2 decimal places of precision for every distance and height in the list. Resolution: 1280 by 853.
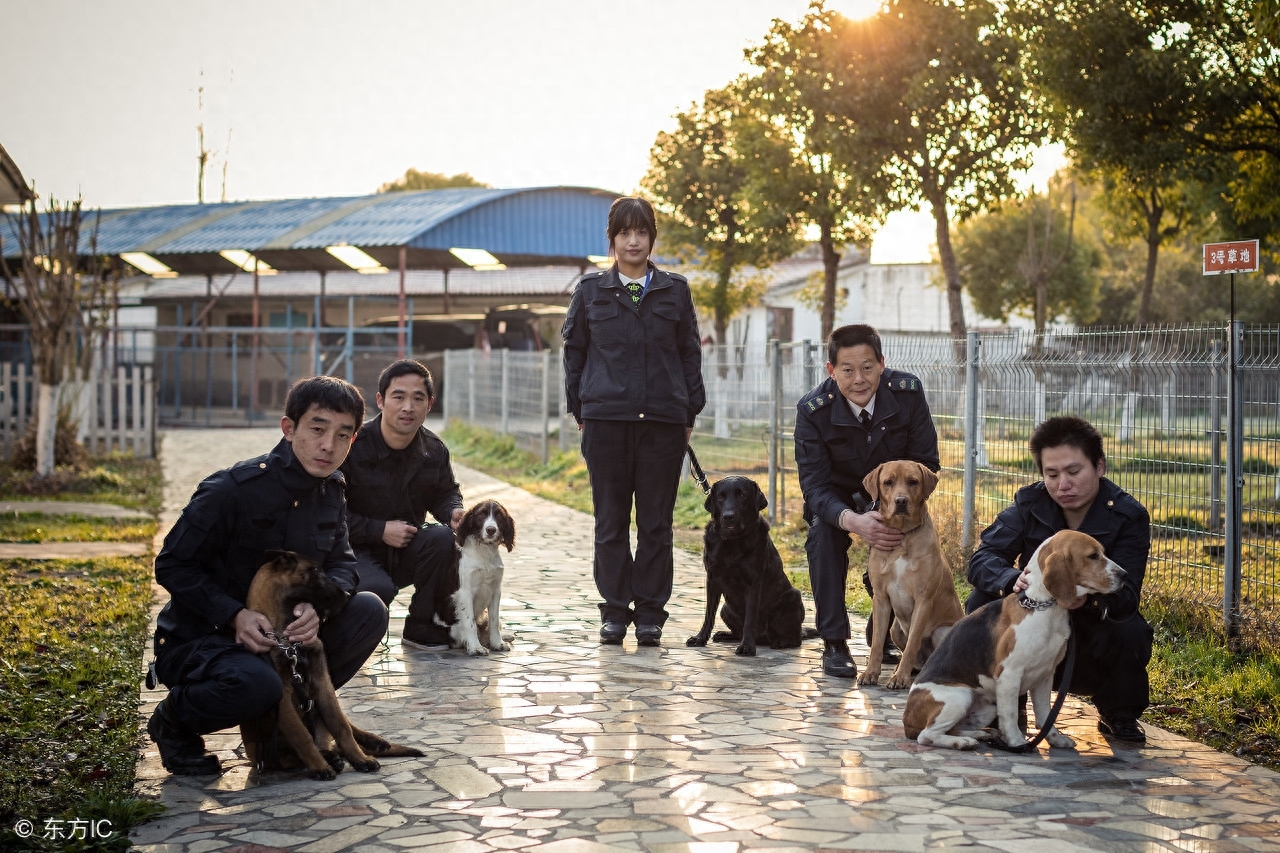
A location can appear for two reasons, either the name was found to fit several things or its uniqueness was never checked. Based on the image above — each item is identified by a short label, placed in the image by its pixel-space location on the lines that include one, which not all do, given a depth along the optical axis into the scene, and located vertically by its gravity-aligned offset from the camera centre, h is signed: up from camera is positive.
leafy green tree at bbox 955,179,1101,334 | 45.66 +4.54
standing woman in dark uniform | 7.23 -0.07
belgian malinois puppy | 4.54 -1.09
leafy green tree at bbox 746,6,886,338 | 21.11 +5.04
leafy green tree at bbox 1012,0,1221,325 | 15.75 +3.88
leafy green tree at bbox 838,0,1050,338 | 20.17 +4.63
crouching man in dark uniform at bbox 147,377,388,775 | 4.47 -0.67
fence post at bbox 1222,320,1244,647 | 6.80 -0.49
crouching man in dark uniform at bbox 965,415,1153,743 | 5.27 -0.69
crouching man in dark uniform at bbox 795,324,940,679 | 6.58 -0.26
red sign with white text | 7.40 +0.81
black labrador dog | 6.88 -1.03
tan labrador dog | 6.01 -0.85
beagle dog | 4.81 -1.03
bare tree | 15.19 +0.96
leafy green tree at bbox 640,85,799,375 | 33.56 +5.16
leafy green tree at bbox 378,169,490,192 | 75.81 +12.27
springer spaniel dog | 6.87 -0.98
